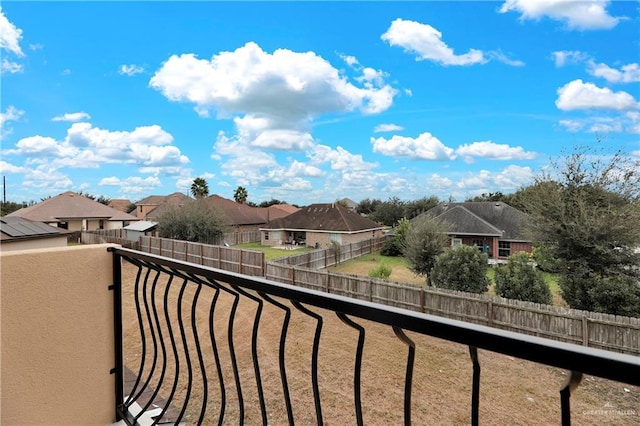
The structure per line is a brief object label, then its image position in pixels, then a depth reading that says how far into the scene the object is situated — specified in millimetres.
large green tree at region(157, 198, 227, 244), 19672
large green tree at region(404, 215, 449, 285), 12086
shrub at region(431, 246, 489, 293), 9984
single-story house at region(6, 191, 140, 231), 23891
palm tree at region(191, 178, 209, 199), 33469
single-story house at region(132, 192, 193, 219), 37375
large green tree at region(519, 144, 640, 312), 8453
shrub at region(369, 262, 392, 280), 12416
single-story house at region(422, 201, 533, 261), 19109
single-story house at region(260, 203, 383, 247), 22656
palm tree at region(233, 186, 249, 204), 38966
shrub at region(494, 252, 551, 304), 8836
